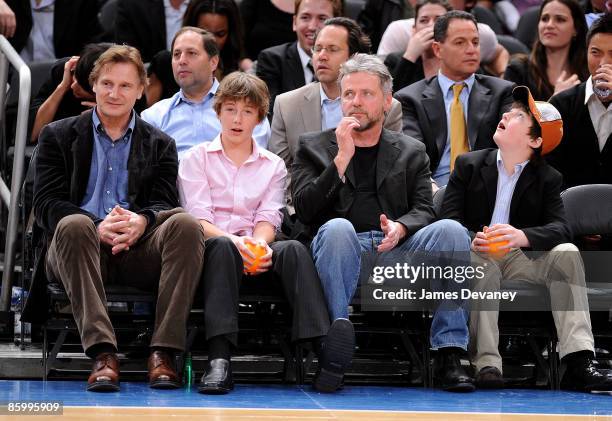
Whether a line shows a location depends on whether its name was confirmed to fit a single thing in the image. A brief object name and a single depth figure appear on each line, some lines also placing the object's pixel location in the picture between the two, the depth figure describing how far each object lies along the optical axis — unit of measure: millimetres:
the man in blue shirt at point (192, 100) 11437
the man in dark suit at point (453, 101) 11730
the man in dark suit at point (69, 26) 13815
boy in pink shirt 8913
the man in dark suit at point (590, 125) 11337
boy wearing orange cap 9412
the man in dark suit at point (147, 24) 13842
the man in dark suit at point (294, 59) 12976
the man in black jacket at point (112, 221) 8786
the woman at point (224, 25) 13263
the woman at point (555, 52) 13276
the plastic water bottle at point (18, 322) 9876
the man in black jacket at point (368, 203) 9272
